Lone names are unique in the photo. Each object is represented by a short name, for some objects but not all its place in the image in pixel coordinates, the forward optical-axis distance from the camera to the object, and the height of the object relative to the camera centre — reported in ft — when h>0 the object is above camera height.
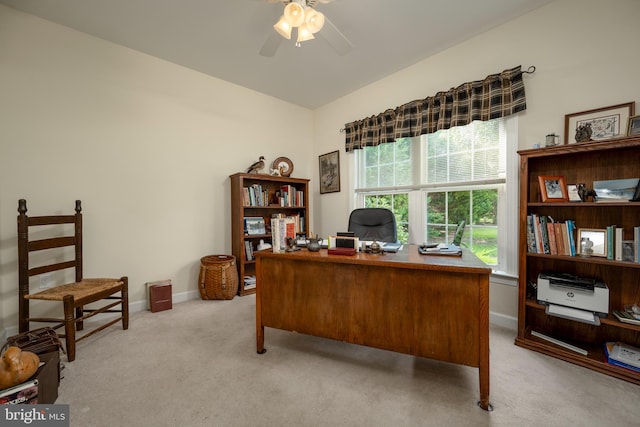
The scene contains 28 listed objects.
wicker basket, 9.18 -2.54
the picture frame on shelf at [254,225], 10.31 -0.56
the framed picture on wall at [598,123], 5.40 +2.02
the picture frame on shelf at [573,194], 5.57 +0.37
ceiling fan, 5.39 +4.32
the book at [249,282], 10.25 -2.98
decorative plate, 11.74 +2.28
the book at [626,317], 4.86 -2.22
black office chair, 8.43 -0.47
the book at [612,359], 4.79 -3.06
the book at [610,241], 5.15 -0.67
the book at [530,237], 6.02 -0.67
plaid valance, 6.85 +3.38
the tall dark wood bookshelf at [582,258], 5.16 -1.08
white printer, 5.18 -1.86
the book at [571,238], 5.55 -0.65
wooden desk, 4.05 -1.74
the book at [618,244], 5.06 -0.72
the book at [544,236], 5.88 -0.63
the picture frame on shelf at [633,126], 5.00 +1.73
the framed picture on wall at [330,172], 12.06 +2.01
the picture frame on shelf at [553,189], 5.68 +0.50
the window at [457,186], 7.26 +0.87
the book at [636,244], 4.87 -0.72
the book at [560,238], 5.68 -0.66
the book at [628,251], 4.99 -0.86
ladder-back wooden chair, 5.61 -1.48
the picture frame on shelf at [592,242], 5.27 -0.72
